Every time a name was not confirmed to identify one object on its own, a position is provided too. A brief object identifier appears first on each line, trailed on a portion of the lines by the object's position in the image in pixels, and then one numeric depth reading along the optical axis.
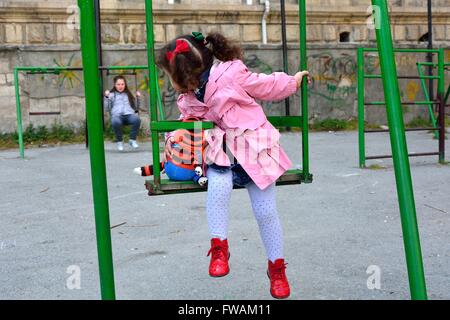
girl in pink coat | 2.70
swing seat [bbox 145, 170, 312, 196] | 2.52
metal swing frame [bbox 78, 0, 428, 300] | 1.96
